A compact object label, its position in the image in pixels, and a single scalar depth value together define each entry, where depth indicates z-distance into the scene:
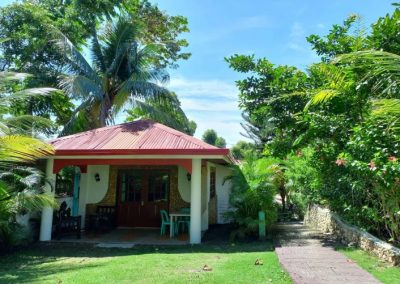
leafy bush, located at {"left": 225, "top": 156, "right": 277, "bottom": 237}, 11.50
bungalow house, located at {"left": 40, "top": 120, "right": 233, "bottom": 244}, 10.70
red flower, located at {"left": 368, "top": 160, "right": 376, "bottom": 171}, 6.51
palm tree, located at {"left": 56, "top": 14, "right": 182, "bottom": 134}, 17.53
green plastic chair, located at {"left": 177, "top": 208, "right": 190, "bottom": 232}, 12.40
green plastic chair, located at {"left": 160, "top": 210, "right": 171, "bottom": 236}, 12.41
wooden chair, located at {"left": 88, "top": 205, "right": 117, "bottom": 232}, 13.26
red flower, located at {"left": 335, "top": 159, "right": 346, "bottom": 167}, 7.52
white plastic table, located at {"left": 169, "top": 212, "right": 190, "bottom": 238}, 11.95
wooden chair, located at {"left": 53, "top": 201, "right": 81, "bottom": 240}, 11.67
